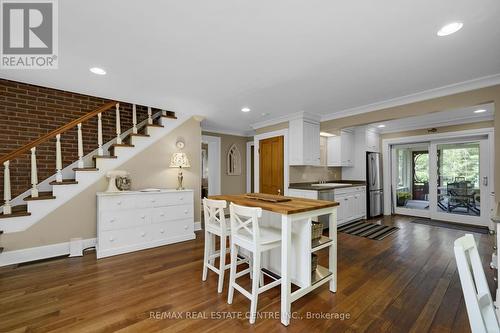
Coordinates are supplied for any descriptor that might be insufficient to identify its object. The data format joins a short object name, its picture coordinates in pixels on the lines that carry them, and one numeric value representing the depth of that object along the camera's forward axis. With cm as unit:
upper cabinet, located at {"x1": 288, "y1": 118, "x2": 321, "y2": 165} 432
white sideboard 309
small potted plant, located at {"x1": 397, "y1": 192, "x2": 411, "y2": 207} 595
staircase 276
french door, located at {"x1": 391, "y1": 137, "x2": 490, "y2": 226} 463
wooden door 479
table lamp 393
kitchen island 179
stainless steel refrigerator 543
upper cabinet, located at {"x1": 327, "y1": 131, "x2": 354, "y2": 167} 531
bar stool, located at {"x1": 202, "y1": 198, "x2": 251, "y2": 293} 216
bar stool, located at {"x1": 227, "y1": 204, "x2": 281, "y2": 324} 178
